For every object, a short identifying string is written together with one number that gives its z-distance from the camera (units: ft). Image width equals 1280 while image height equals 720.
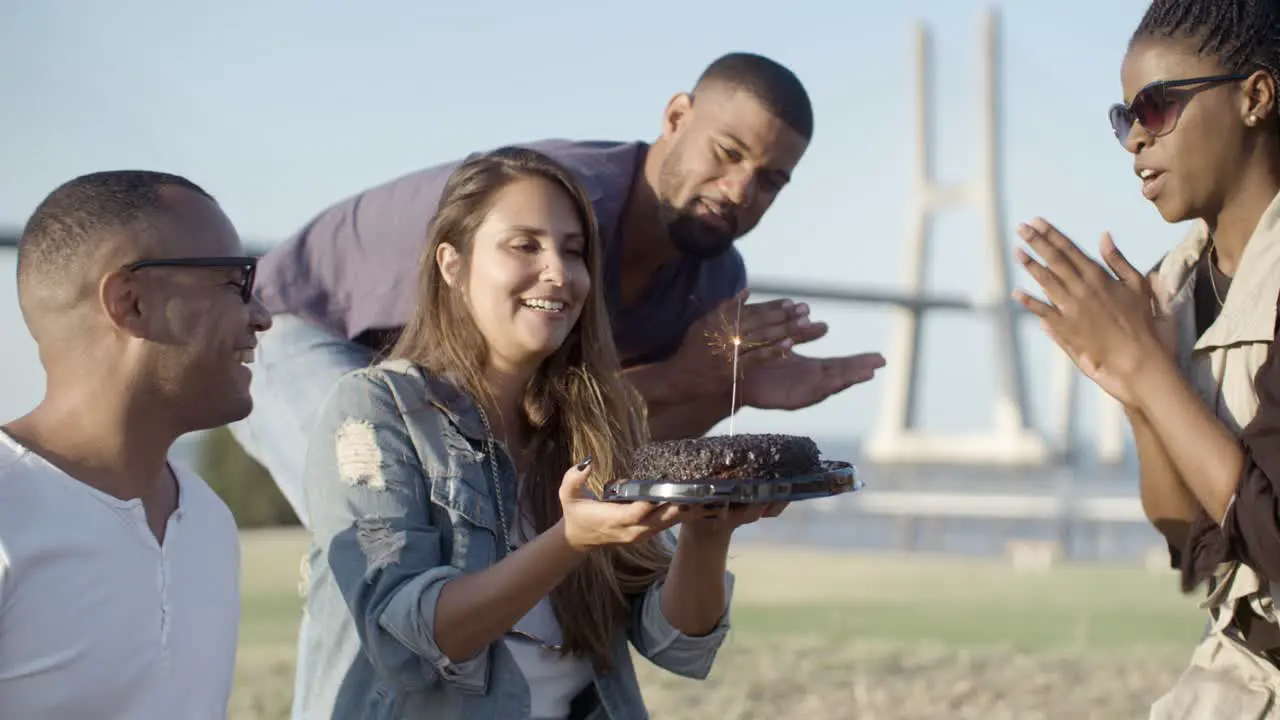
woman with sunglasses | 7.39
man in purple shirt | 11.59
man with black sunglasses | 6.49
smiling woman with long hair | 7.82
